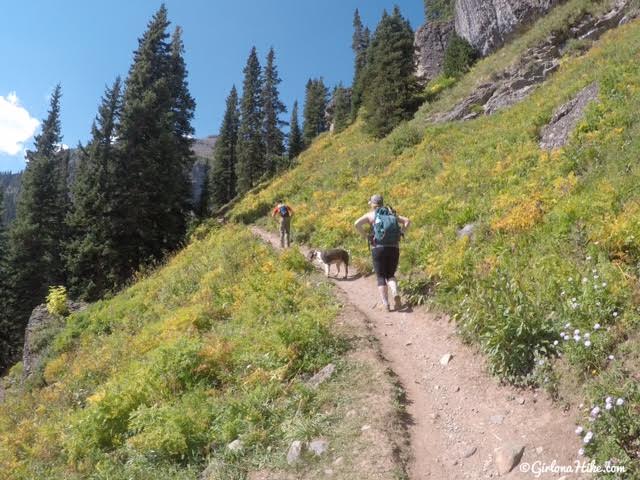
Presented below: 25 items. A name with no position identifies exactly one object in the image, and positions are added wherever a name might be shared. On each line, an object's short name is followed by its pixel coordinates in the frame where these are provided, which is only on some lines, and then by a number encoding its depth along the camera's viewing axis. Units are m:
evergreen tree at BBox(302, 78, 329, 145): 69.50
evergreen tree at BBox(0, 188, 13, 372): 34.02
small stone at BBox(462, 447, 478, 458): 4.92
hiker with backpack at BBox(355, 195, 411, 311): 8.99
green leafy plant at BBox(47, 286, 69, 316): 20.62
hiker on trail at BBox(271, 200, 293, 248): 17.14
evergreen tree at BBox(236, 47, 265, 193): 52.28
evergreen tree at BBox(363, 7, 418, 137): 32.00
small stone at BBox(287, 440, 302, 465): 5.26
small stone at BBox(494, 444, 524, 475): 4.56
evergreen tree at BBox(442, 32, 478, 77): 36.31
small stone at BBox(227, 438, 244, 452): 5.67
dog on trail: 12.23
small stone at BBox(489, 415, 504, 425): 5.26
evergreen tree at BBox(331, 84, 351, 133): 52.94
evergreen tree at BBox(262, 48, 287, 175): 53.95
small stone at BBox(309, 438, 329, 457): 5.25
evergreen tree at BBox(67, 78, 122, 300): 24.41
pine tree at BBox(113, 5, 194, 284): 25.50
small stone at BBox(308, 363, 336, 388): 6.64
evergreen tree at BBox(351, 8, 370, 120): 52.41
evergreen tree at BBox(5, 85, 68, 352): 33.72
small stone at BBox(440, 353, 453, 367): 6.79
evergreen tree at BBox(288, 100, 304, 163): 60.50
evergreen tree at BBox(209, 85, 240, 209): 63.44
